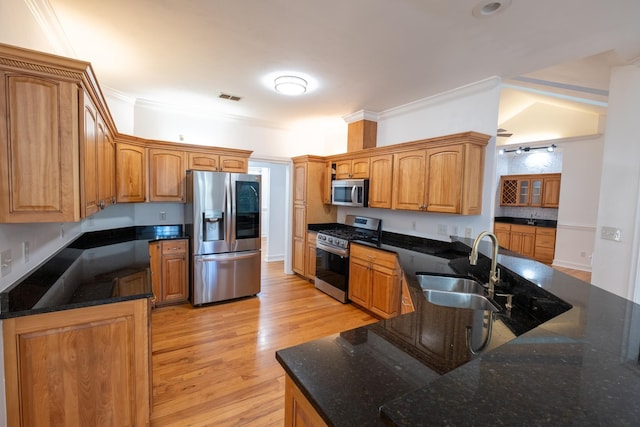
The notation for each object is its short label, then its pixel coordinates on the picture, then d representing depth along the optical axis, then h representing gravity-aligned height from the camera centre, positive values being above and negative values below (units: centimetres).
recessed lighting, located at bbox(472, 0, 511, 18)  175 +123
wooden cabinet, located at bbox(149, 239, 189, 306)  362 -100
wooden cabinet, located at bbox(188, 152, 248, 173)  400 +46
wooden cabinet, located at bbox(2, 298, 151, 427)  142 -95
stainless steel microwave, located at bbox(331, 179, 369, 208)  403 +10
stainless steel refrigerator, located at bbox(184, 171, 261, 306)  367 -51
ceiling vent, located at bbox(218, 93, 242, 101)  364 +126
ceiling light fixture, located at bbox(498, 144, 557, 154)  638 +134
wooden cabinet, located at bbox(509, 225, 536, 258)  664 -82
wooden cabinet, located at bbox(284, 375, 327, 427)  90 -71
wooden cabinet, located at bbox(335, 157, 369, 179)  407 +46
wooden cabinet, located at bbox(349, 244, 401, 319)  322 -97
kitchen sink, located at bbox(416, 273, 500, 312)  189 -63
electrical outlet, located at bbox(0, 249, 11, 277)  149 -40
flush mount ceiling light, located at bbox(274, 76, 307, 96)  299 +120
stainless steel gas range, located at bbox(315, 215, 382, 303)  392 -76
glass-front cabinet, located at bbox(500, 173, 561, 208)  674 +38
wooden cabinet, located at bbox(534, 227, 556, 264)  631 -87
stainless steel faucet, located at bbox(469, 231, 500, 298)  167 -37
